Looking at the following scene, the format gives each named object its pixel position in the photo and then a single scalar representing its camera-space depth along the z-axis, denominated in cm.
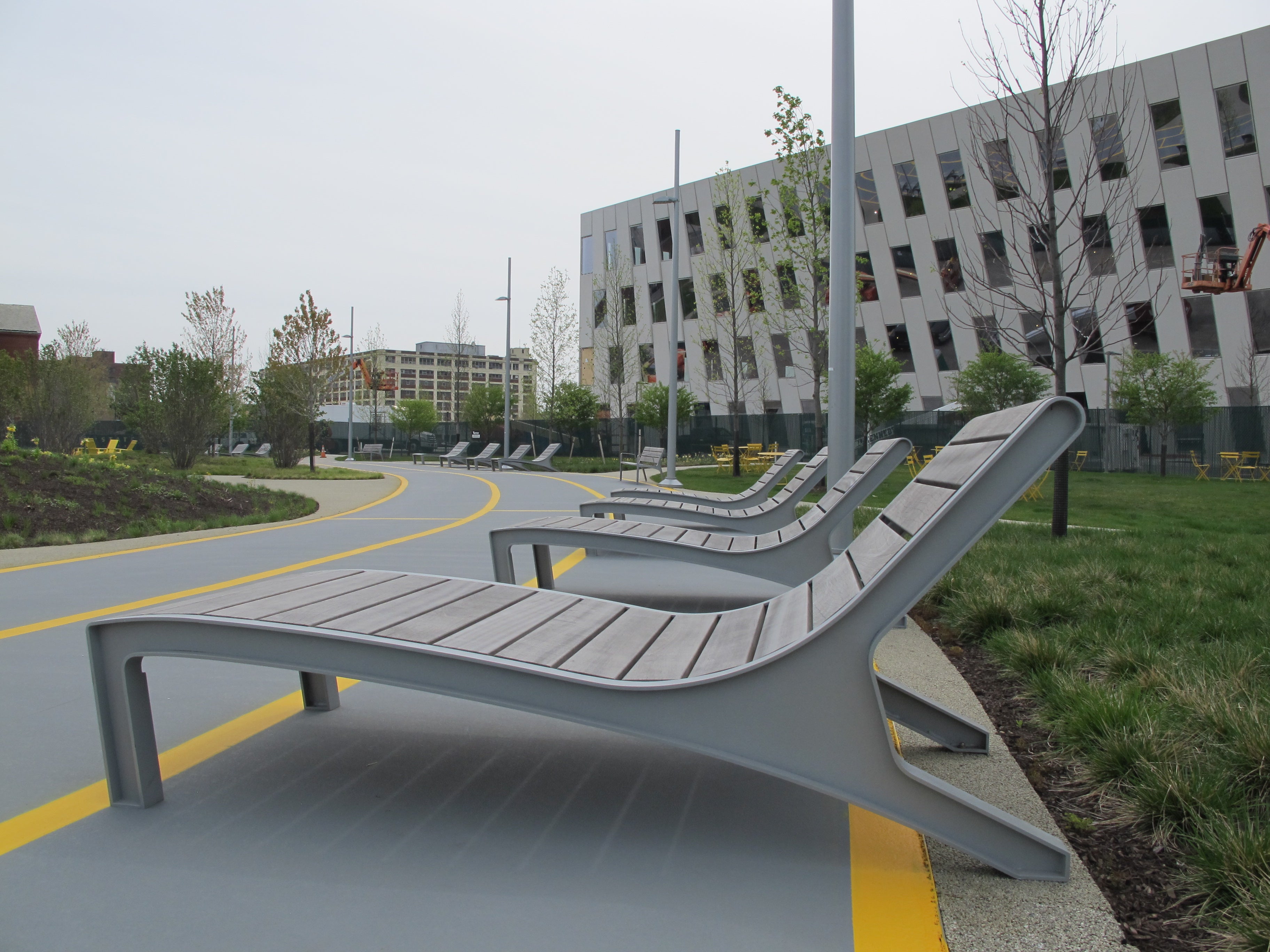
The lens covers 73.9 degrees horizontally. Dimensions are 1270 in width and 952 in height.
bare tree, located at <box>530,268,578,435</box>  3859
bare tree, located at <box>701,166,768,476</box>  2391
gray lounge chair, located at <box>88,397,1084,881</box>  188
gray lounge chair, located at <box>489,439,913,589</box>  421
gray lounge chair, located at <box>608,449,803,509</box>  698
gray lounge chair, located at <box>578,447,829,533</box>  590
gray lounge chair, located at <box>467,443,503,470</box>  3005
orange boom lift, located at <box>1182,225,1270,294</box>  2739
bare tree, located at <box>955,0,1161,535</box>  883
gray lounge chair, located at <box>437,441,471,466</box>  3306
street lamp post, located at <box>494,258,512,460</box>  3178
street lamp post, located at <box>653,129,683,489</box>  1972
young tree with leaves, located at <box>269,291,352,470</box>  2767
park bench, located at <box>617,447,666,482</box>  1606
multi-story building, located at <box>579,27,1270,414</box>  2914
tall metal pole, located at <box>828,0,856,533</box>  581
